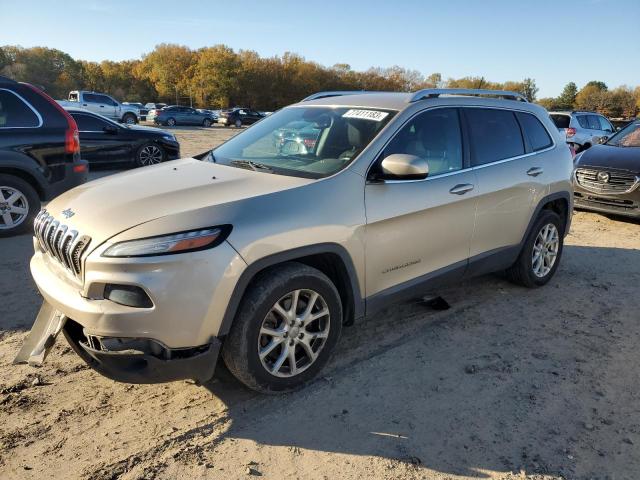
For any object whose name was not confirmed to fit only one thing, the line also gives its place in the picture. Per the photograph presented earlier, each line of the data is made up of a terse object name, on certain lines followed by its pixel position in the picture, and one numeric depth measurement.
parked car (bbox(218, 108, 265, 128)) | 40.94
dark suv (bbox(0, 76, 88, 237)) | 6.17
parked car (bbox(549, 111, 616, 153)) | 15.05
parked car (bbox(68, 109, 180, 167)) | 10.61
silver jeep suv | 2.54
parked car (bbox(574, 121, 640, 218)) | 7.77
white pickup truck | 29.77
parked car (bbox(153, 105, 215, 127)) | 37.38
